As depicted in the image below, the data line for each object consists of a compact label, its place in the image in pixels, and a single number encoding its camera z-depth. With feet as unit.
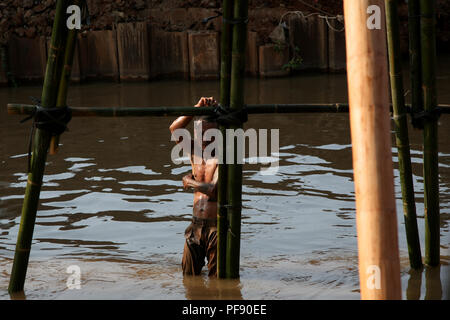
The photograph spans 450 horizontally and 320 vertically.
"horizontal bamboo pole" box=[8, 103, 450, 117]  34.96
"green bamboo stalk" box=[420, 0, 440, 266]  36.70
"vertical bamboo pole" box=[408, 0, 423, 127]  37.09
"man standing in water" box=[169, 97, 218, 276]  39.09
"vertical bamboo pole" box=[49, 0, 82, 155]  34.58
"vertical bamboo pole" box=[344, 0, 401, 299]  23.62
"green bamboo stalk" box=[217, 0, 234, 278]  35.22
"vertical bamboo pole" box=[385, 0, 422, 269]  36.50
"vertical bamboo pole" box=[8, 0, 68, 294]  34.12
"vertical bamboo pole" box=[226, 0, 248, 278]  34.86
